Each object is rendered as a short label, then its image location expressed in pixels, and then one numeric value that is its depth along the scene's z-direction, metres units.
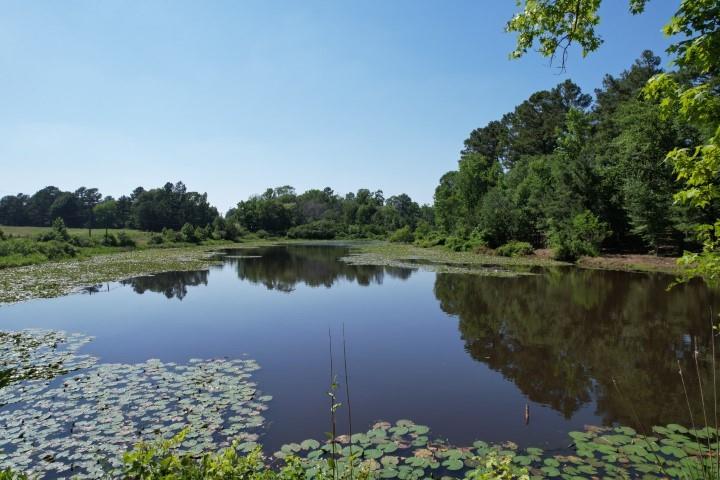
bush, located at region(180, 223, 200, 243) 67.62
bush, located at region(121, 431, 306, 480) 2.87
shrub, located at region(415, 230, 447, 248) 58.59
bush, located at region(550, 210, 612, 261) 32.94
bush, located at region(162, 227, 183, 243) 64.24
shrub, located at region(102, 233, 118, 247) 51.28
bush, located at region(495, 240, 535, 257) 39.38
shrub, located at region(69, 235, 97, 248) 45.21
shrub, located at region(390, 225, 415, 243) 73.81
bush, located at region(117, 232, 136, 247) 53.88
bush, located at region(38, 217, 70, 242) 43.12
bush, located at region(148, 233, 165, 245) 61.19
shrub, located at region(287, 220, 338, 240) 92.81
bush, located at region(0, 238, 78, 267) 32.15
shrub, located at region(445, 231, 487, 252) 45.50
